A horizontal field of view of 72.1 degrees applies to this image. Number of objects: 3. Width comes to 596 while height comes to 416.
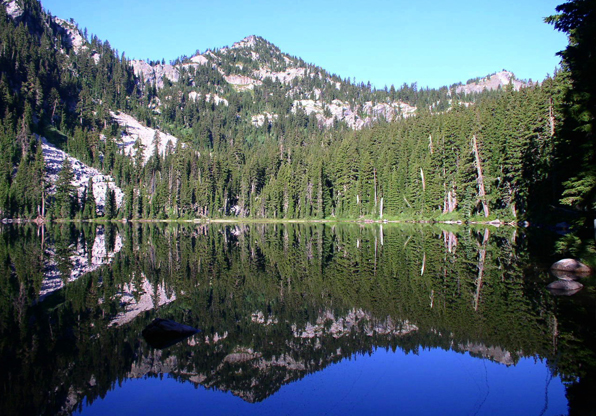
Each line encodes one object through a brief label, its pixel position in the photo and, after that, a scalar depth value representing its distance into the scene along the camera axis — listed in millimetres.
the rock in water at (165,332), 12250
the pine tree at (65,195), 107938
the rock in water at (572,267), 19578
